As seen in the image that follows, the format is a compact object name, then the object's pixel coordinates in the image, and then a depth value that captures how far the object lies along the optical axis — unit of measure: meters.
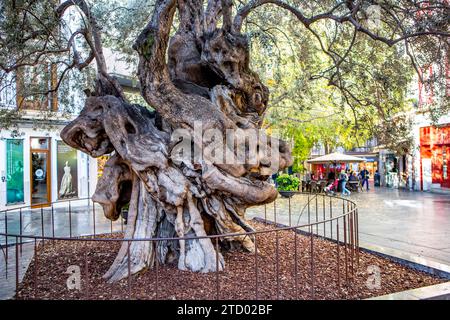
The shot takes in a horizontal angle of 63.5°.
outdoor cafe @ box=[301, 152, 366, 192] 21.52
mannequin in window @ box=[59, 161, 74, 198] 17.95
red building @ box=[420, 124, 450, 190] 22.72
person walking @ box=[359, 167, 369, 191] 26.61
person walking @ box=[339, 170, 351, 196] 21.20
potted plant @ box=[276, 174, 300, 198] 18.47
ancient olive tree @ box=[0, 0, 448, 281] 5.16
